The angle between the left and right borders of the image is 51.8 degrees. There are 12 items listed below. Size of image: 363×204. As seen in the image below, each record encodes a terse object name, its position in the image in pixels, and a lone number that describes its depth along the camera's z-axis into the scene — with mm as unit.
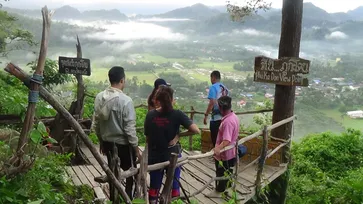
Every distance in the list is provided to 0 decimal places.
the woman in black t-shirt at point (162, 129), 3646
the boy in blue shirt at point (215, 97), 5406
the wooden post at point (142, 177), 3139
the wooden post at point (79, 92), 6212
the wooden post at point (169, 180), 3266
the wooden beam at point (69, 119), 2553
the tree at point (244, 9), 6848
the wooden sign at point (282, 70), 5602
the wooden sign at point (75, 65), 5621
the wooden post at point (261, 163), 4891
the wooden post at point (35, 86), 2602
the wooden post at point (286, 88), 6062
